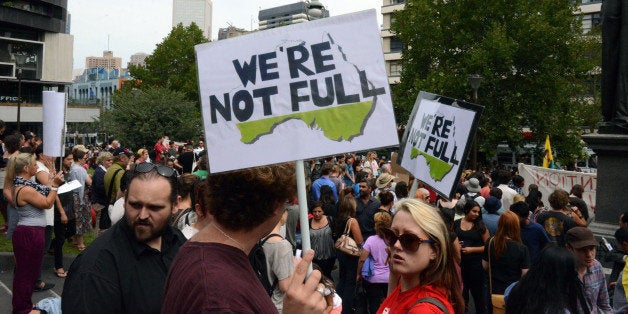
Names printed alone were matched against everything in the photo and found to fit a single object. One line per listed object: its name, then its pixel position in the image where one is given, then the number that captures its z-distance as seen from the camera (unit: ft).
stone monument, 25.48
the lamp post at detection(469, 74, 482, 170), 61.82
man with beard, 9.47
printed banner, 39.88
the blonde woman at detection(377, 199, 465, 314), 9.53
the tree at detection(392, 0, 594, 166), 113.60
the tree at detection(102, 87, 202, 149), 127.24
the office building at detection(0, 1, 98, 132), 174.81
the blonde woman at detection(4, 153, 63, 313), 20.11
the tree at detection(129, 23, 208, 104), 200.88
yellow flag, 57.67
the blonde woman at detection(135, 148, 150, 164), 38.11
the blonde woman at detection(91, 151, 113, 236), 32.50
